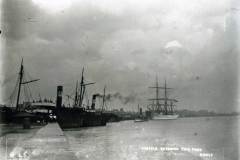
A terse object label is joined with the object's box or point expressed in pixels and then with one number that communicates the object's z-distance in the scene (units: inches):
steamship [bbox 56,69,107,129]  1796.3
